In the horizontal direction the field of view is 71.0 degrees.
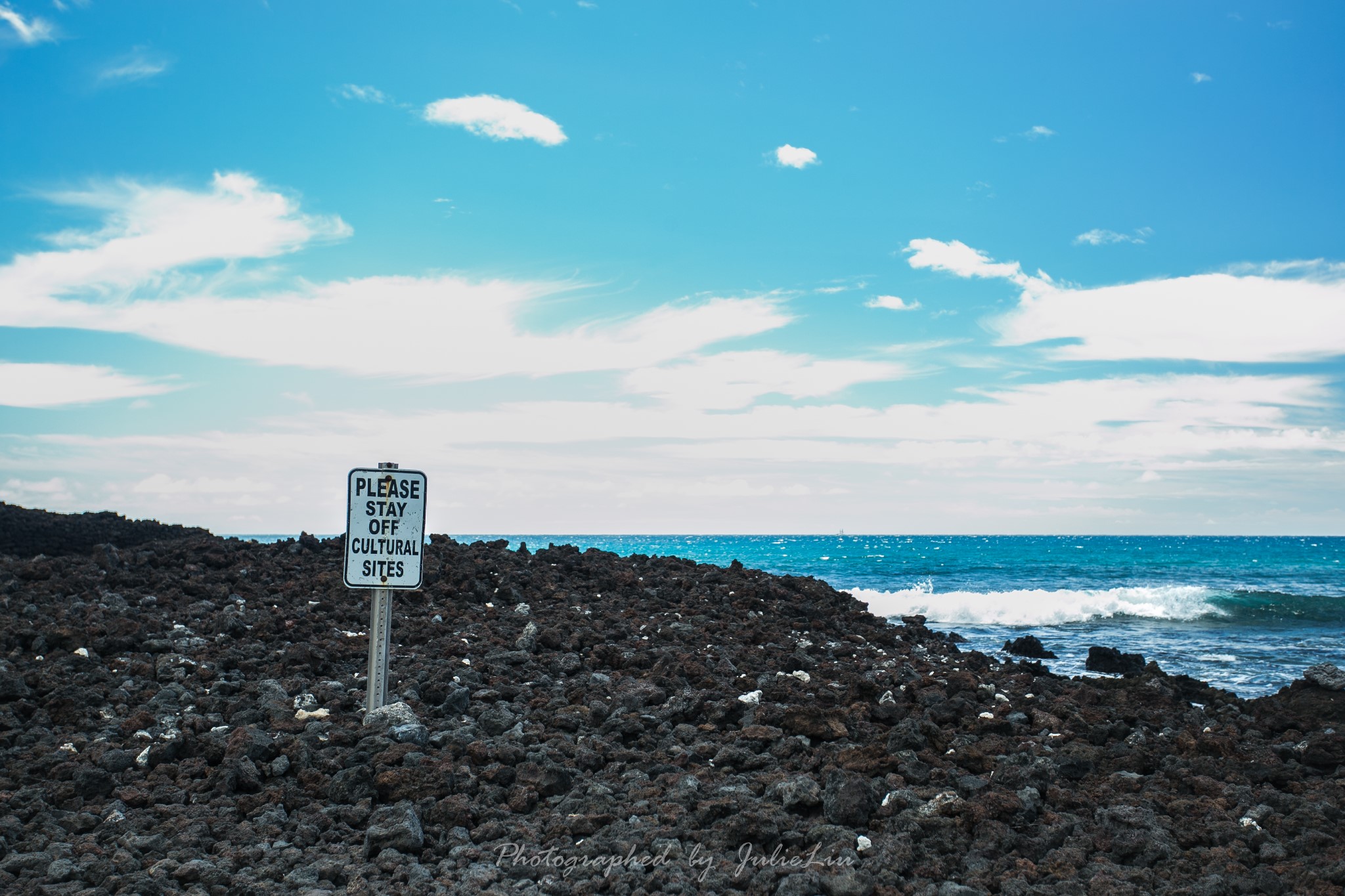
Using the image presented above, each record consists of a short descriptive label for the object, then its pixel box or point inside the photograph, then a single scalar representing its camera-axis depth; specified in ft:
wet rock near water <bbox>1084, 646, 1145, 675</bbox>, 47.73
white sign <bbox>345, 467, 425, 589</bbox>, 23.30
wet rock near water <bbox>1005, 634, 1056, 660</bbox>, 53.47
